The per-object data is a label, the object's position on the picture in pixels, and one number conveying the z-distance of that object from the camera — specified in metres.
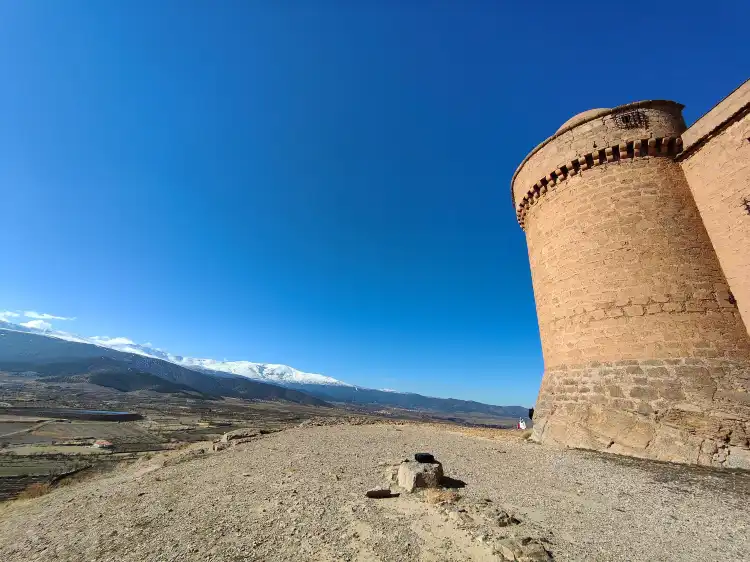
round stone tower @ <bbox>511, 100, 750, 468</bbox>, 8.03
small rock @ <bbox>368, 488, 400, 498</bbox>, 5.66
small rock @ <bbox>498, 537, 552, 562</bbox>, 3.50
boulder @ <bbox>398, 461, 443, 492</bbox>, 5.82
